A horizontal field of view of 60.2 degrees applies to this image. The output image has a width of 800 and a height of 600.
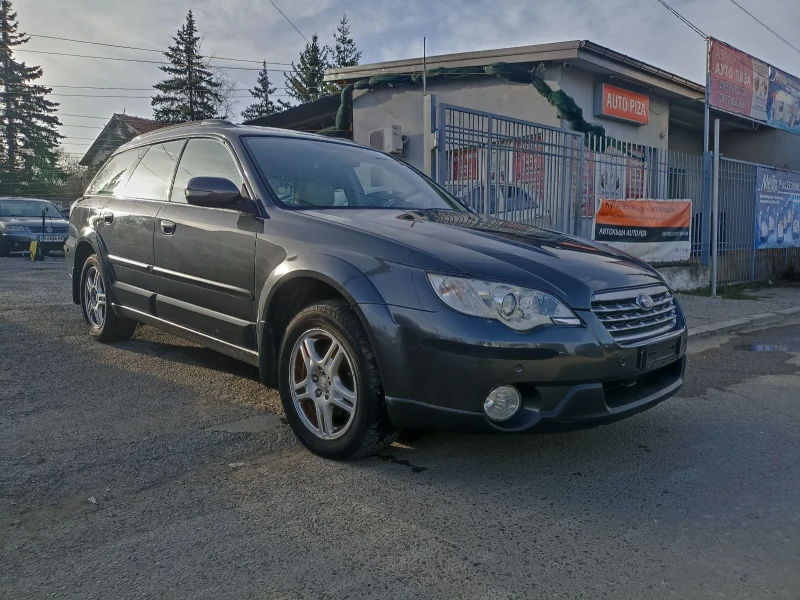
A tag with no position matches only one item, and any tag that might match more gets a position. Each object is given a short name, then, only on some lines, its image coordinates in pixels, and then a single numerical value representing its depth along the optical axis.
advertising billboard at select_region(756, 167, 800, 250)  13.38
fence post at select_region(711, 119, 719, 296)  11.10
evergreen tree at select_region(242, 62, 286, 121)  54.53
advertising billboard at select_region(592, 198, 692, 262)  10.58
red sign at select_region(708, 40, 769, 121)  11.80
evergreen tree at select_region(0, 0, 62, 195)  45.41
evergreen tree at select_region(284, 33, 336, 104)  49.84
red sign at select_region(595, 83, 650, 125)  14.66
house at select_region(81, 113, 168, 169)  39.88
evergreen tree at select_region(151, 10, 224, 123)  44.19
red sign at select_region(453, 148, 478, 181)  8.43
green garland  13.55
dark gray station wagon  2.98
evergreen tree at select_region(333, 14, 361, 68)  52.78
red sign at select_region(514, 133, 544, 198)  9.23
